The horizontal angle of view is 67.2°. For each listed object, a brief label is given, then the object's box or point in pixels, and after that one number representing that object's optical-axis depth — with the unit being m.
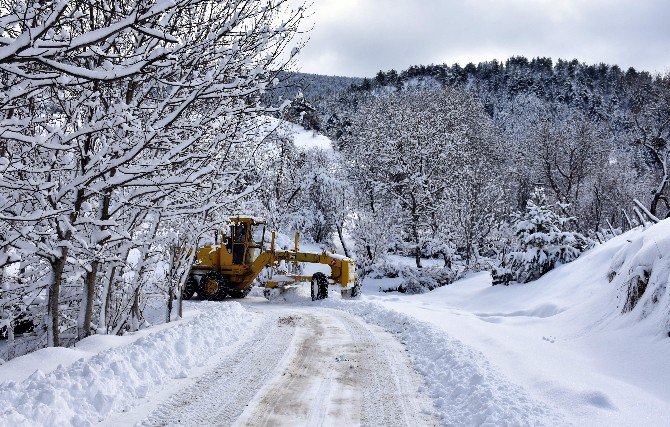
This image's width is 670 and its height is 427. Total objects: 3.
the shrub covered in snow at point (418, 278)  27.27
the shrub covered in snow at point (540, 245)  16.66
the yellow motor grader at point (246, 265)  19.58
